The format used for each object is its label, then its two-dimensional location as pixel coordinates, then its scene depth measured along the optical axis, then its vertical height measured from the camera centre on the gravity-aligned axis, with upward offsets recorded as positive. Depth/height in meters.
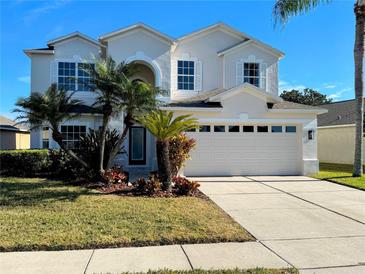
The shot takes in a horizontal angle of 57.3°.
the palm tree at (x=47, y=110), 12.04 +1.30
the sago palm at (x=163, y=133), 10.88 +0.40
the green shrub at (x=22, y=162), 14.28 -0.73
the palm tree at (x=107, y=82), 11.32 +2.13
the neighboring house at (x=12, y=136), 26.33 +0.76
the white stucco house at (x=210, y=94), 16.00 +2.62
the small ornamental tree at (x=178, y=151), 13.16 -0.23
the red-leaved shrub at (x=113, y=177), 11.91 -1.15
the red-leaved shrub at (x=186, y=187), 10.70 -1.34
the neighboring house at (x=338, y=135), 22.84 +0.77
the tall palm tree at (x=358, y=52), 15.30 +4.34
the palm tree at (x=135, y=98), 11.30 +1.63
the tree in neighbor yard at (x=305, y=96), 54.19 +8.12
